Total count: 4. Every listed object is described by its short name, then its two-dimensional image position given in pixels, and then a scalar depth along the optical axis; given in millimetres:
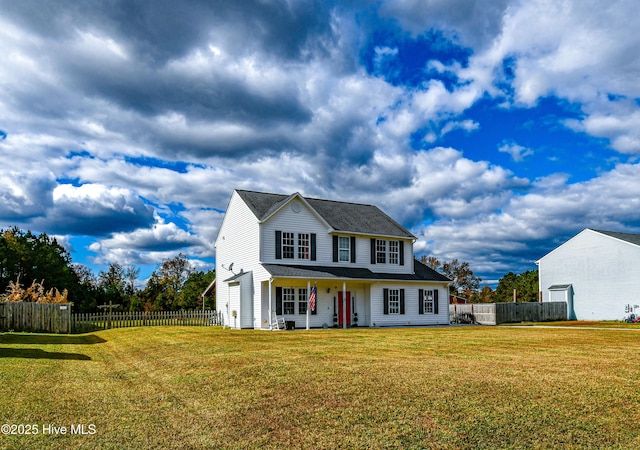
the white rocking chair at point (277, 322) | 26031
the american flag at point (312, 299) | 25953
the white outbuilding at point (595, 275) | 37781
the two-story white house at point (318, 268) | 27484
